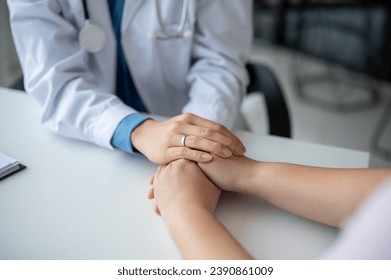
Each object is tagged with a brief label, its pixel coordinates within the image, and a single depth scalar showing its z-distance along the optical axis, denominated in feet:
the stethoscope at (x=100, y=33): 2.97
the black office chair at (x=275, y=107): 3.64
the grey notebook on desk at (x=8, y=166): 2.35
